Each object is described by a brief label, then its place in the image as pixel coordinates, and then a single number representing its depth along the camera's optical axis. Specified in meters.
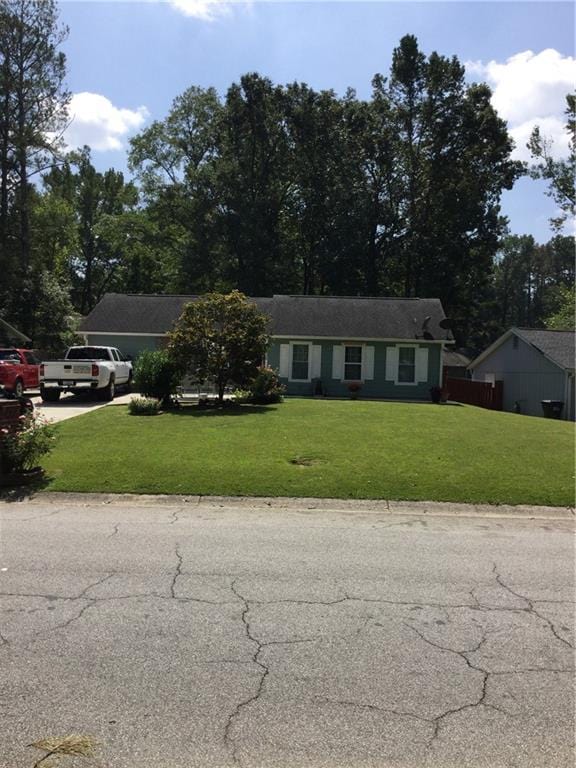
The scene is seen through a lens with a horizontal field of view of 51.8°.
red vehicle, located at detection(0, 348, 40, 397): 20.58
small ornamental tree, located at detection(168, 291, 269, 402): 18.27
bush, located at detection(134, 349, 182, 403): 17.69
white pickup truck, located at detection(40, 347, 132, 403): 19.67
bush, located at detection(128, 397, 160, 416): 15.96
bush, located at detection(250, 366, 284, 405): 19.30
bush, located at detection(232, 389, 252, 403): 19.64
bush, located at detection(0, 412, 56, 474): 8.61
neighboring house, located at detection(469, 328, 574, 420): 27.34
